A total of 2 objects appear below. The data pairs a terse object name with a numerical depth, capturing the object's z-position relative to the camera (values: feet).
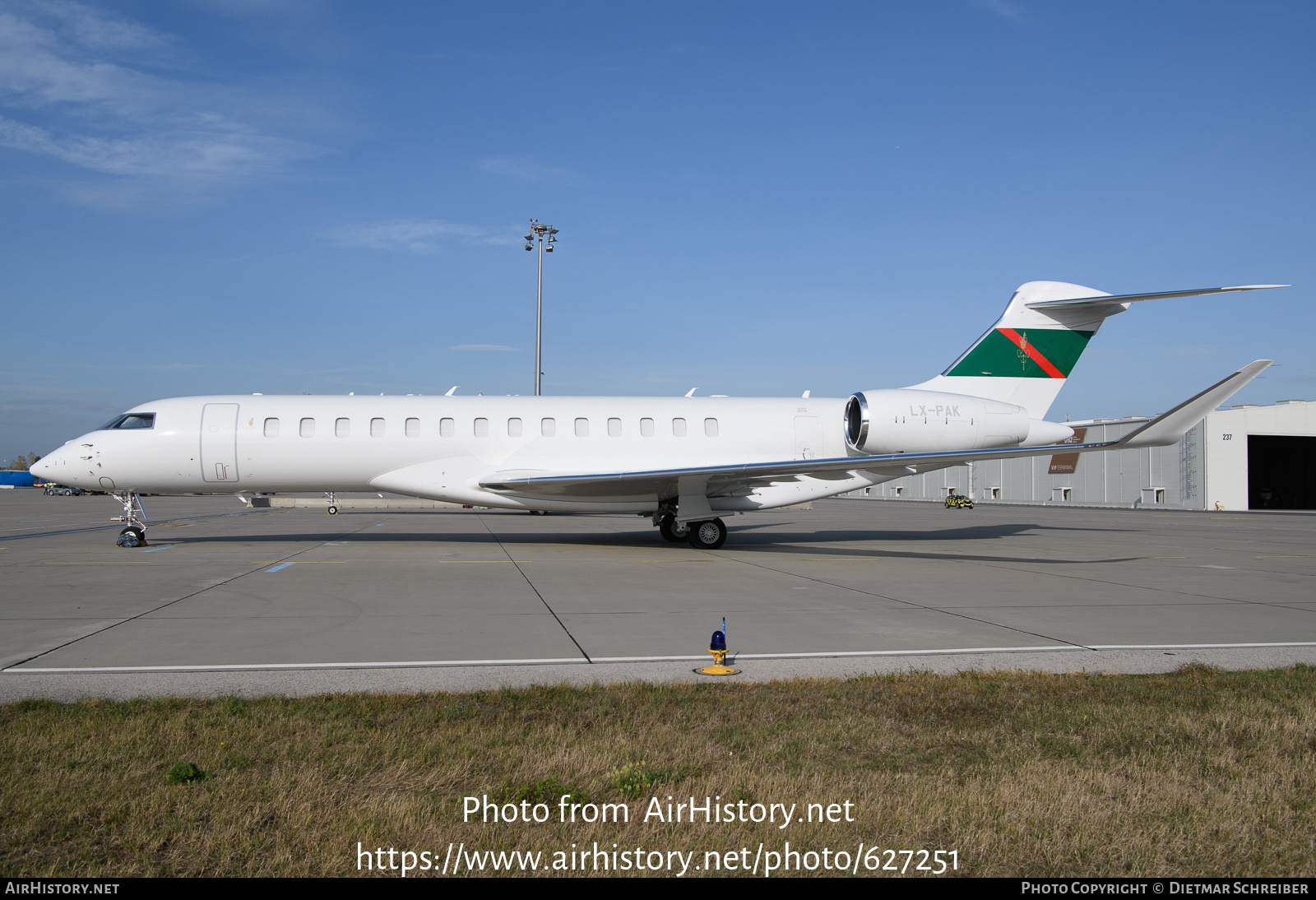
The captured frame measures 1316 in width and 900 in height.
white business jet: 57.57
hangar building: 153.79
